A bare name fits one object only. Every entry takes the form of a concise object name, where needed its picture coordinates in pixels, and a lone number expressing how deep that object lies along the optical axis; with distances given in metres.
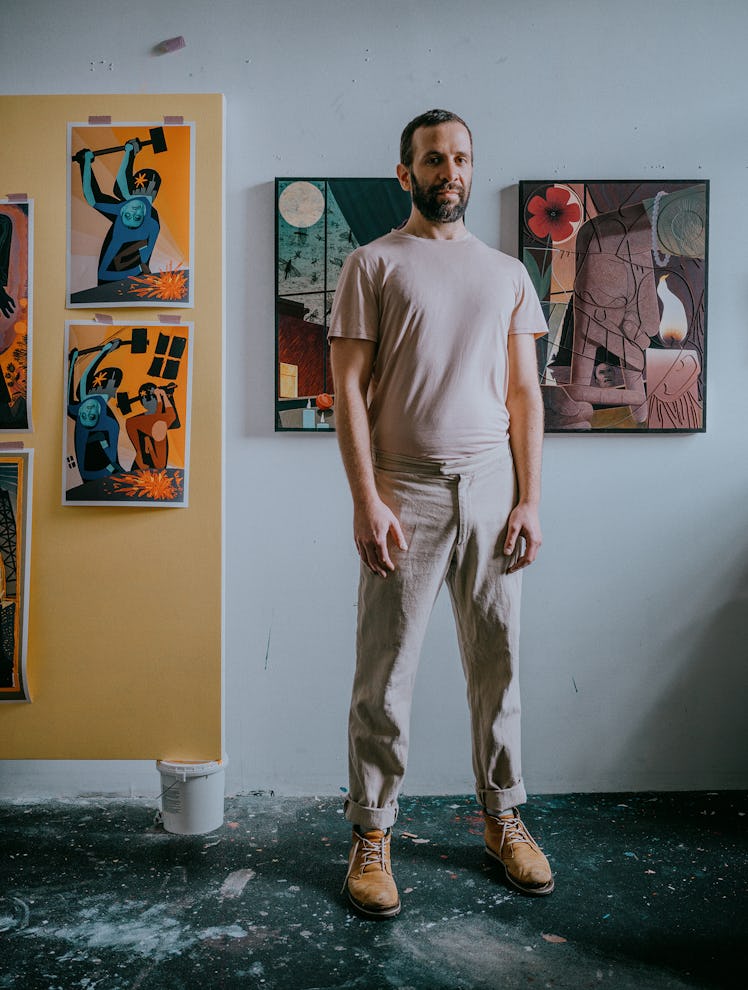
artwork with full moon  2.04
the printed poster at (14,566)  1.95
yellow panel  1.95
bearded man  1.58
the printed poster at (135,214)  1.93
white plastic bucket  1.89
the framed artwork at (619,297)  2.06
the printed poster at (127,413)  1.94
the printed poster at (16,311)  1.94
